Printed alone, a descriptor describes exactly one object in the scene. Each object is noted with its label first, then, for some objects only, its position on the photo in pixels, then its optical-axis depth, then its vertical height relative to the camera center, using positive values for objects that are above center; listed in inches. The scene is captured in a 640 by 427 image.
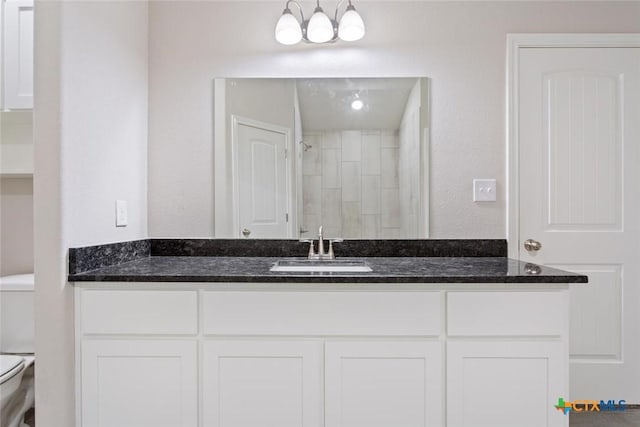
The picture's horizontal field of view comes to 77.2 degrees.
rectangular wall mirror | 79.5 +11.3
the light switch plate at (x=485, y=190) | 79.1 +4.5
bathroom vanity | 54.6 -18.6
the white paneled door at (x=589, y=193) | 78.7 +3.9
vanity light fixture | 75.1 +35.2
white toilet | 71.0 -18.4
